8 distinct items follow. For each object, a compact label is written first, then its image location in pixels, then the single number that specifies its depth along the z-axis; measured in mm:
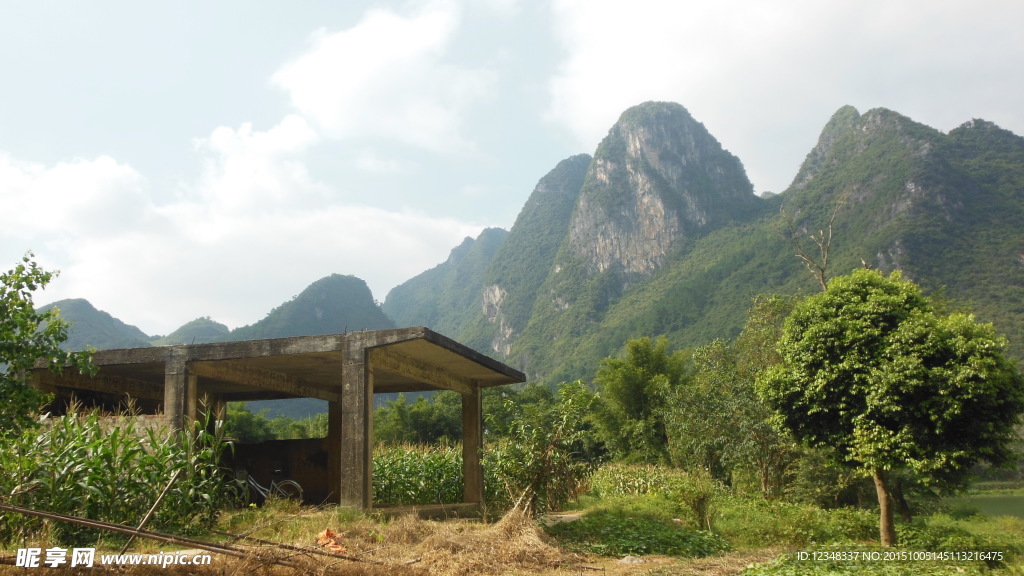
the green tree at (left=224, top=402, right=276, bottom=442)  30272
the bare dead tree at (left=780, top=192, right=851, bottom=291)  13797
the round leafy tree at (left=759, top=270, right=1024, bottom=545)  7938
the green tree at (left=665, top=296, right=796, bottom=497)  16094
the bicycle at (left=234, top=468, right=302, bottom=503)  11148
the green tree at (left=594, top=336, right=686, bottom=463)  27141
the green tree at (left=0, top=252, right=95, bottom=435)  6578
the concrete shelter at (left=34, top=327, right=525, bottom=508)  8906
